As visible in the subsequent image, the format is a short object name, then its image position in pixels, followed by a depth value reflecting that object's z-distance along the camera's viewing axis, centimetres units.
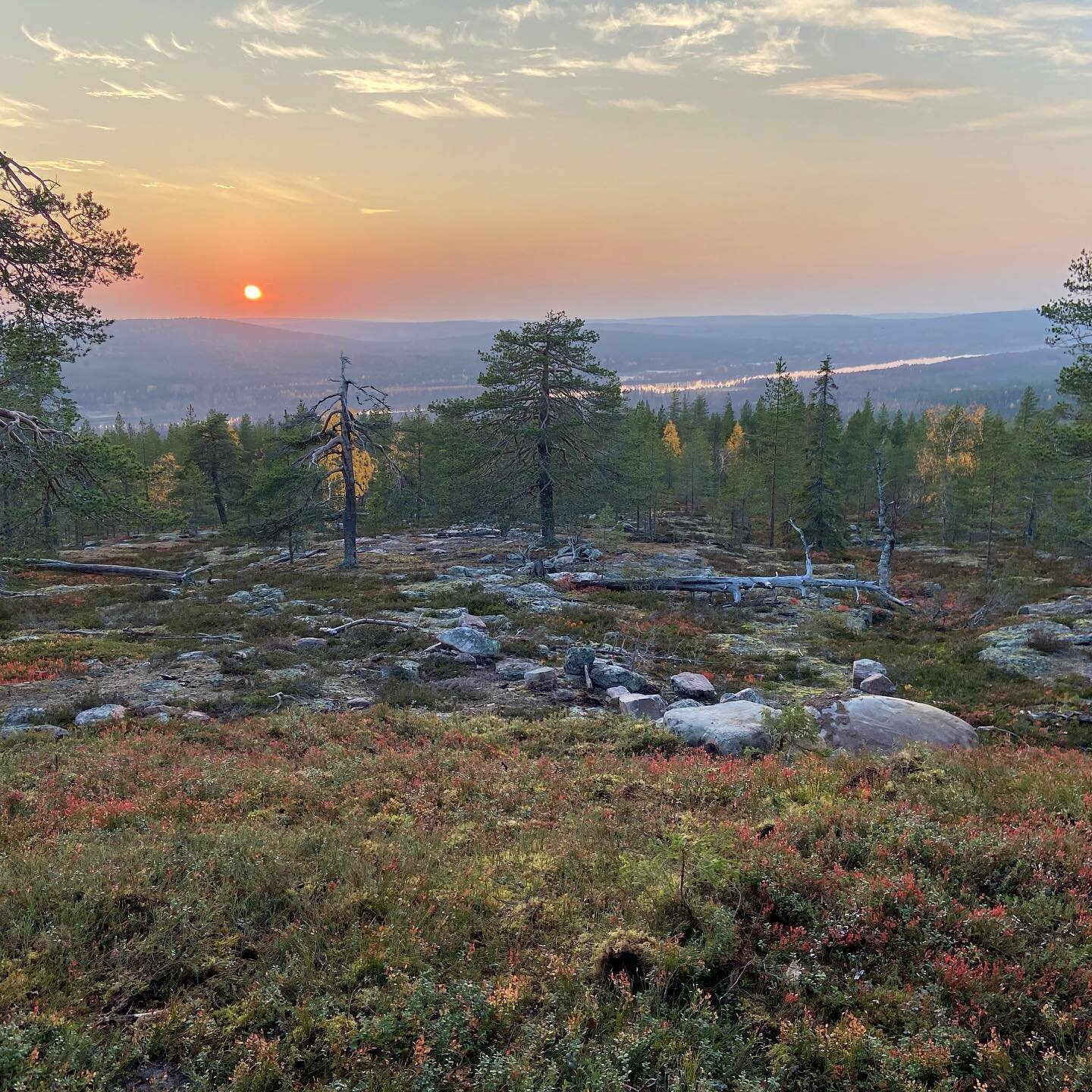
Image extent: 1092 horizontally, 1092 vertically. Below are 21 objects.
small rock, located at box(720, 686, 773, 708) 1258
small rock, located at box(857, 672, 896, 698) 1334
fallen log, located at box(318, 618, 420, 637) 1739
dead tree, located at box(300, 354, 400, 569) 2778
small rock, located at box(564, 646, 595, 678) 1425
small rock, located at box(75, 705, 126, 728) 1034
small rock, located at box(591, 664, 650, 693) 1344
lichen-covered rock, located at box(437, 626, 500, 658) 1566
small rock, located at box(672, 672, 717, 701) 1330
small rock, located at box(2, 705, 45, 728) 1039
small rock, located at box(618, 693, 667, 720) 1176
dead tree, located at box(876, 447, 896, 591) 2334
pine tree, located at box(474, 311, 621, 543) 2934
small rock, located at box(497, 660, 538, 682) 1435
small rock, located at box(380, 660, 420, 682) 1411
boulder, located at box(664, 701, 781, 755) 977
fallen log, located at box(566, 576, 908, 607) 2591
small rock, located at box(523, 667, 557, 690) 1344
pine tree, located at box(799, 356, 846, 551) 4128
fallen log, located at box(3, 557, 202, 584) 2953
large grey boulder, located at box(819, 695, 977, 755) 984
